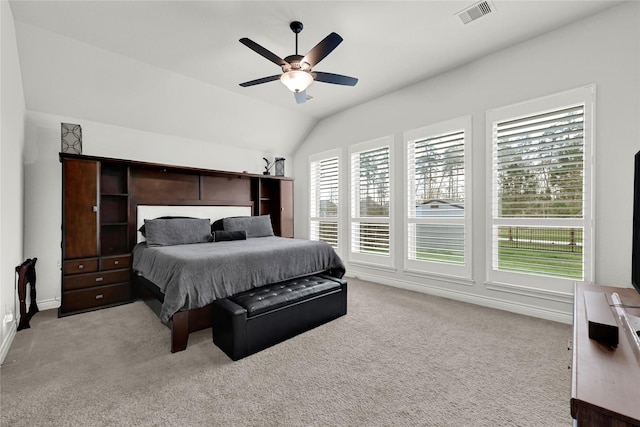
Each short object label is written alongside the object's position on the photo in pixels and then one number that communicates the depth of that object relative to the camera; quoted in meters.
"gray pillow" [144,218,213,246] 3.63
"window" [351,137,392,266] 4.50
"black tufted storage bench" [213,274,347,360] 2.25
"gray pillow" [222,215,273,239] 4.46
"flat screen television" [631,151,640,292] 1.63
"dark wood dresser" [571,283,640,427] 0.81
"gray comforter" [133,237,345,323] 2.37
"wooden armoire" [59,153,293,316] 3.25
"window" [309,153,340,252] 5.33
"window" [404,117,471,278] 3.64
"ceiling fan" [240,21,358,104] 2.31
